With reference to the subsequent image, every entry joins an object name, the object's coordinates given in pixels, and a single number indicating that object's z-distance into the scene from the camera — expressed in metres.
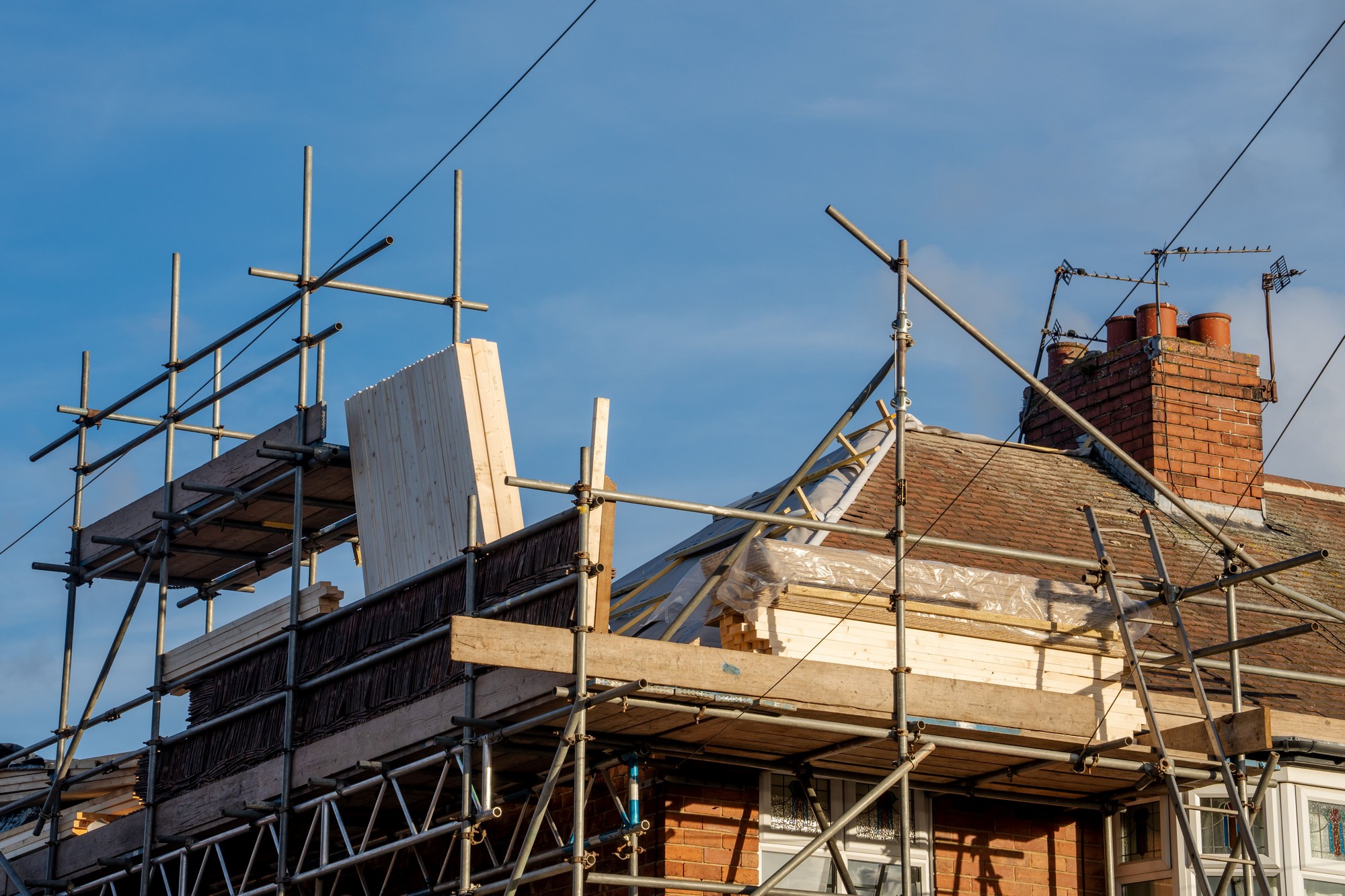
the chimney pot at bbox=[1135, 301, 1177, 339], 19.72
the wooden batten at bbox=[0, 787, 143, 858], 17.47
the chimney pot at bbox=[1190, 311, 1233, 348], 19.97
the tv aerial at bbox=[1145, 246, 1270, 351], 19.69
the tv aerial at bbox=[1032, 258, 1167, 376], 23.05
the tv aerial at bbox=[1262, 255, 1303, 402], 22.66
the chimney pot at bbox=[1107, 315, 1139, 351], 20.08
